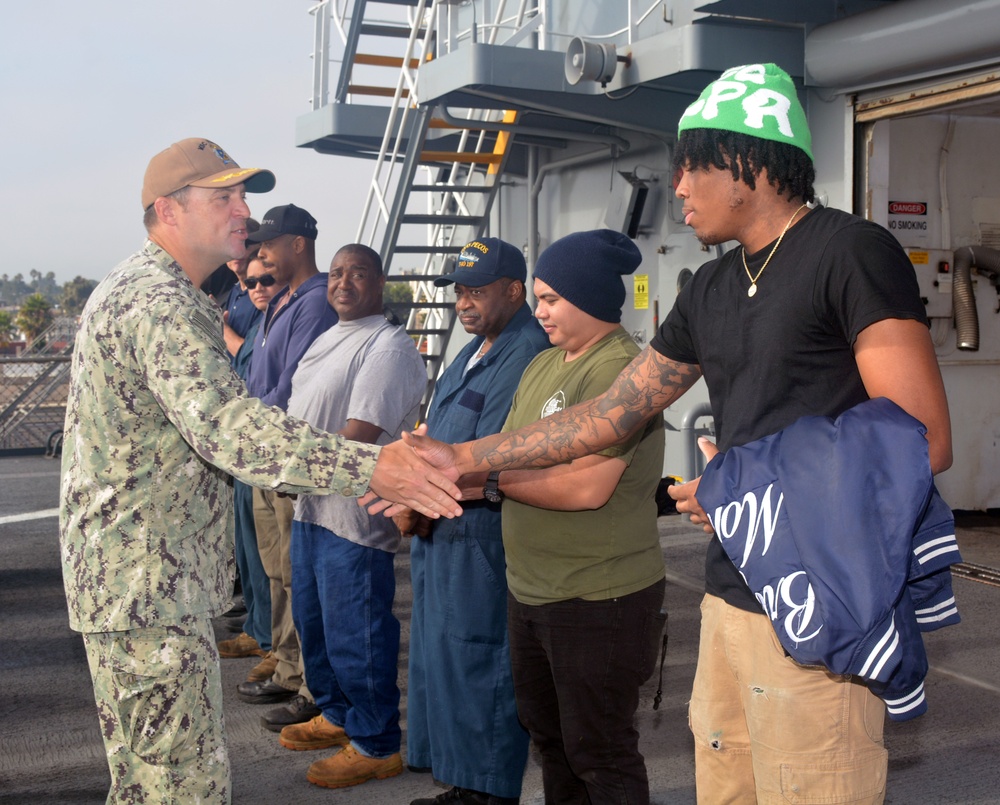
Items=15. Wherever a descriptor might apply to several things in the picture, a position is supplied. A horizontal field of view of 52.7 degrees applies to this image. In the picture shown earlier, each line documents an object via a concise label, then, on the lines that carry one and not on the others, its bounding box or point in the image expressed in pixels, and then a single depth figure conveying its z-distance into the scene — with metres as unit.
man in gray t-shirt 3.98
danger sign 8.95
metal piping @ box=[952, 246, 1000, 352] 8.98
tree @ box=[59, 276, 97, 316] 84.50
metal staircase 9.09
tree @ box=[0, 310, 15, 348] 61.66
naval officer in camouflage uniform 2.56
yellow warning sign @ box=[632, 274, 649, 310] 9.78
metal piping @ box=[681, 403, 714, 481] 8.31
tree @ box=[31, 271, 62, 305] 164.75
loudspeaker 7.61
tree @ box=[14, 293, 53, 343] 54.22
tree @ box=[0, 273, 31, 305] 163.50
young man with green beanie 1.92
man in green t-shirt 2.92
